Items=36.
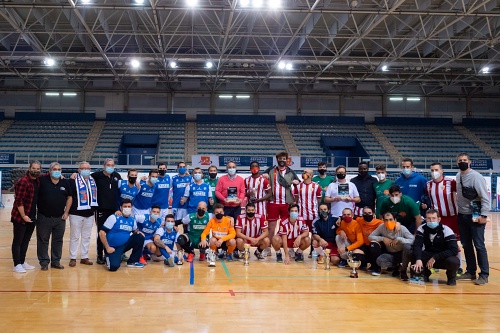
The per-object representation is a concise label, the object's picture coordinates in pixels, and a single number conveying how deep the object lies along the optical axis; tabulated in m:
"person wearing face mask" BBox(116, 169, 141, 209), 8.12
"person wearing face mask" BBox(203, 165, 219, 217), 9.23
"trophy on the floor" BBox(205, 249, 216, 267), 7.61
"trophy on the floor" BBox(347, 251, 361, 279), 6.84
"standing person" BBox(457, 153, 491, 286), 6.57
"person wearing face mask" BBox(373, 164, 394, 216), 7.96
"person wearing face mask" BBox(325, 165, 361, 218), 8.09
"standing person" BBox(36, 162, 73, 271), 6.99
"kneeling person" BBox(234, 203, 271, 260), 8.34
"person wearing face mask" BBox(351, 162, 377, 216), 8.28
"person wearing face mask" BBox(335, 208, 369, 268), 7.44
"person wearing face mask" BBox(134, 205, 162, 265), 8.02
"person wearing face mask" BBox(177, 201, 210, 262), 8.22
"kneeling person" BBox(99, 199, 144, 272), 7.16
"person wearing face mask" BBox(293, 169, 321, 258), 8.64
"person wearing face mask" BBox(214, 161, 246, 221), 8.68
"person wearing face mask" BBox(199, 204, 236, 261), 8.06
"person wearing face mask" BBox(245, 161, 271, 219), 8.79
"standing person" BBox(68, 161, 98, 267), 7.43
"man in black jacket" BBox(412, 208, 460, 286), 6.45
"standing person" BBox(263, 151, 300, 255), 8.55
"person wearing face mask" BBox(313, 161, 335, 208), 8.84
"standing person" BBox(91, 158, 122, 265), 7.76
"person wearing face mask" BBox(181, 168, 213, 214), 8.77
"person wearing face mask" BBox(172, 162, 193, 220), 9.01
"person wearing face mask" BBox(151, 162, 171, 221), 8.62
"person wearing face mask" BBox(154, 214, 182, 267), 7.67
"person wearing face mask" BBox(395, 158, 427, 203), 7.90
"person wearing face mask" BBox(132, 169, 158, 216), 8.44
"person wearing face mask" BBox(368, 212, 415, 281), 6.81
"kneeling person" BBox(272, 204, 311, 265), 8.20
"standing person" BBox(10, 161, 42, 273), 6.71
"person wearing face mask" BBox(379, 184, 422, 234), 7.26
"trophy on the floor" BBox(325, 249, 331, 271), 7.52
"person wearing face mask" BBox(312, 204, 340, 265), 8.20
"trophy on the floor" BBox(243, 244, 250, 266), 7.74
